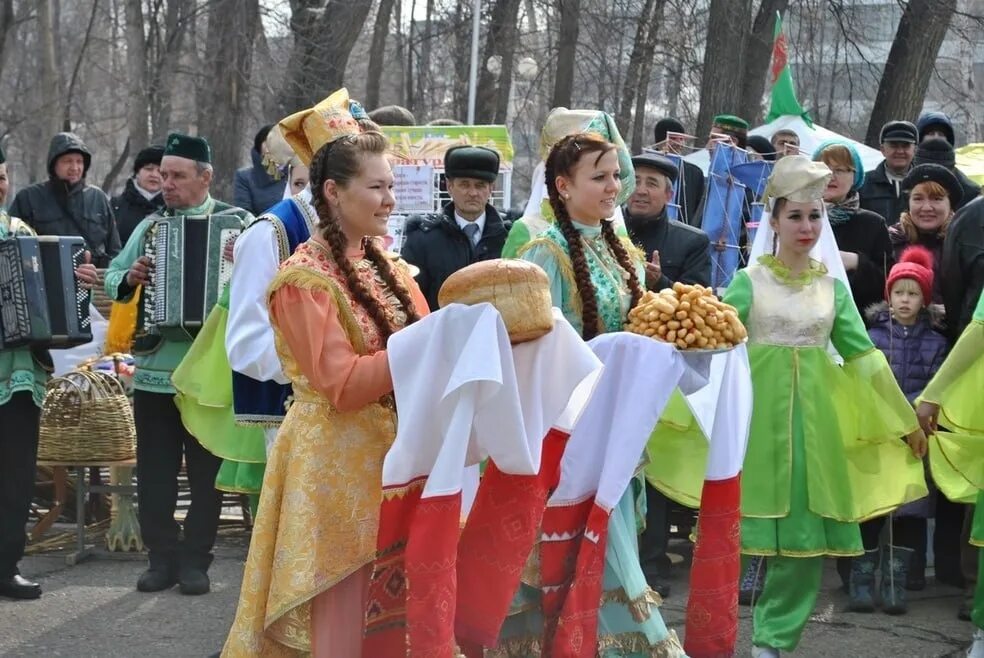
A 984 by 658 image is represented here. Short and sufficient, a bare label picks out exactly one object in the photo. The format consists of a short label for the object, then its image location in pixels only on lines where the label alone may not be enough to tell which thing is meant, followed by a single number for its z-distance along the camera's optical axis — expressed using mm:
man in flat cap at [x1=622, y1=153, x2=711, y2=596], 7078
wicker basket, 7621
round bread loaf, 3643
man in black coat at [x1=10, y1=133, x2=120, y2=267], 9406
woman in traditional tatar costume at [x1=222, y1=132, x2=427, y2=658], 3801
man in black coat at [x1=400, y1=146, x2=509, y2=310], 6969
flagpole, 15469
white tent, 12070
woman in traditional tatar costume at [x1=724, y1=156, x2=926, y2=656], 5582
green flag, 13289
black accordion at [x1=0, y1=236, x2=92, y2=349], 6328
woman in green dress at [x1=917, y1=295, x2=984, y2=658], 5625
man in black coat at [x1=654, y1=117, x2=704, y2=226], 8969
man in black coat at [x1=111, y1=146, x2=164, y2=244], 9203
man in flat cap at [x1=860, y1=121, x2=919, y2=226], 8352
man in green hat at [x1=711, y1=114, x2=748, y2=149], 9375
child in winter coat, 6703
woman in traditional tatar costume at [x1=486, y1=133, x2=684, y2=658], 4488
